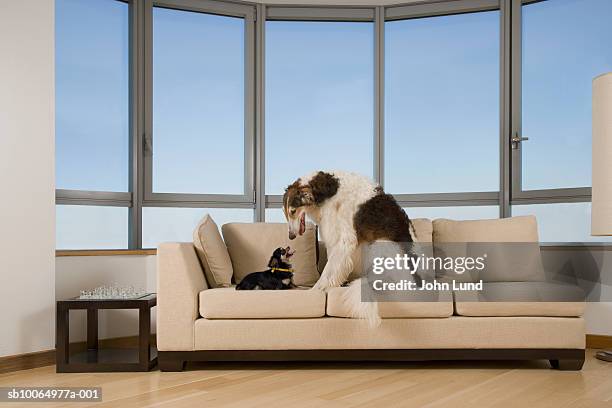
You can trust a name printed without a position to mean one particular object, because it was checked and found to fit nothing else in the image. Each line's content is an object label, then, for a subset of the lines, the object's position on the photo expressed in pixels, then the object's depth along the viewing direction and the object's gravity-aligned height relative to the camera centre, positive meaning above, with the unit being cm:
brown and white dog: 327 -7
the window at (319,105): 459 +77
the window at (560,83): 399 +85
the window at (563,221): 398 -13
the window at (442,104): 441 +76
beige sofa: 306 -66
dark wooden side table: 312 -75
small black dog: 317 -41
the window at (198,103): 431 +75
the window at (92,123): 381 +54
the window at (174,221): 423 -13
